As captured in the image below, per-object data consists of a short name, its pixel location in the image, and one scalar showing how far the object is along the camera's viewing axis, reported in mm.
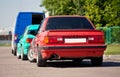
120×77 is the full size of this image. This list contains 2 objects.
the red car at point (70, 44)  16750
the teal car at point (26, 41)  22281
